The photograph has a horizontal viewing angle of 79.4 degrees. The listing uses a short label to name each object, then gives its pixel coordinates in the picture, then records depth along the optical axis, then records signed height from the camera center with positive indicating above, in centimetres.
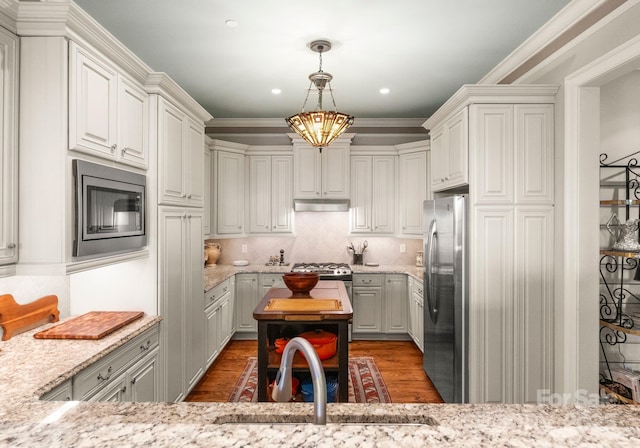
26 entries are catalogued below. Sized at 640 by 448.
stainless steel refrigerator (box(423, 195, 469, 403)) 294 -59
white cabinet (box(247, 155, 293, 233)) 508 +43
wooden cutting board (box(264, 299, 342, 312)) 262 -58
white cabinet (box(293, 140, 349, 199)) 500 +65
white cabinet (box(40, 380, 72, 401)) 154 -70
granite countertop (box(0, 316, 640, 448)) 81 -47
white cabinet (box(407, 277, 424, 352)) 427 -102
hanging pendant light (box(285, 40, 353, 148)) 290 +77
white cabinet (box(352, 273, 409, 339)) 473 -99
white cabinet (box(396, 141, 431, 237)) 480 +49
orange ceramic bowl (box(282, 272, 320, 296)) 313 -48
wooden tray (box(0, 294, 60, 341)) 199 -50
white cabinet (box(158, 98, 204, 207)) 270 +51
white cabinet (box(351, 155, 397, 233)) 505 +41
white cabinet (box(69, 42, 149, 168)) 190 +63
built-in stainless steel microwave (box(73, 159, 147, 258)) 192 +7
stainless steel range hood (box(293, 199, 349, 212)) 493 +22
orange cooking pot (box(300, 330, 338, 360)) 252 -79
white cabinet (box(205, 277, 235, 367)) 375 -100
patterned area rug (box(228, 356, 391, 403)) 333 -150
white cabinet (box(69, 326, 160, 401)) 173 -80
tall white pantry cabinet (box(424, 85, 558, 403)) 290 -16
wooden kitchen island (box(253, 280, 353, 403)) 244 -66
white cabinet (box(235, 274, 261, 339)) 477 -95
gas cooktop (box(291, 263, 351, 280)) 461 -56
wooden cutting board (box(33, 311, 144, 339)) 204 -59
